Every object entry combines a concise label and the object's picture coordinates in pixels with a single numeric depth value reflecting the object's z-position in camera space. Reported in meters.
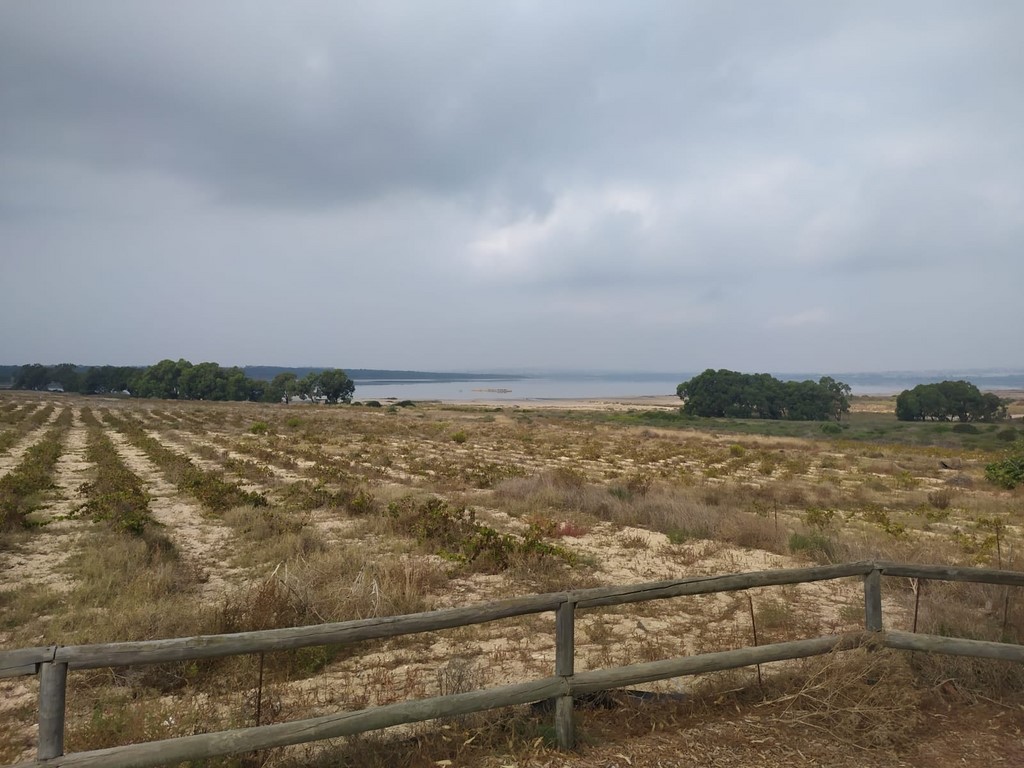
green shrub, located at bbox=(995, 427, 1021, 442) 44.86
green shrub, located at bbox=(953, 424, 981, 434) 50.77
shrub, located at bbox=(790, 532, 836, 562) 9.87
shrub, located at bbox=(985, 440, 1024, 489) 20.92
